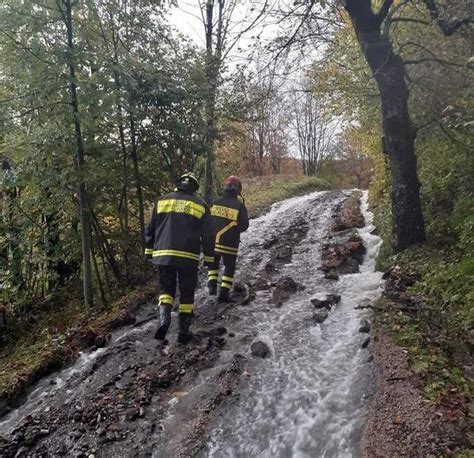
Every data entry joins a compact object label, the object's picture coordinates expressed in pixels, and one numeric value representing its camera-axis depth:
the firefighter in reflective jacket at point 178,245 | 5.81
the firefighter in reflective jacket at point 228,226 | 7.51
